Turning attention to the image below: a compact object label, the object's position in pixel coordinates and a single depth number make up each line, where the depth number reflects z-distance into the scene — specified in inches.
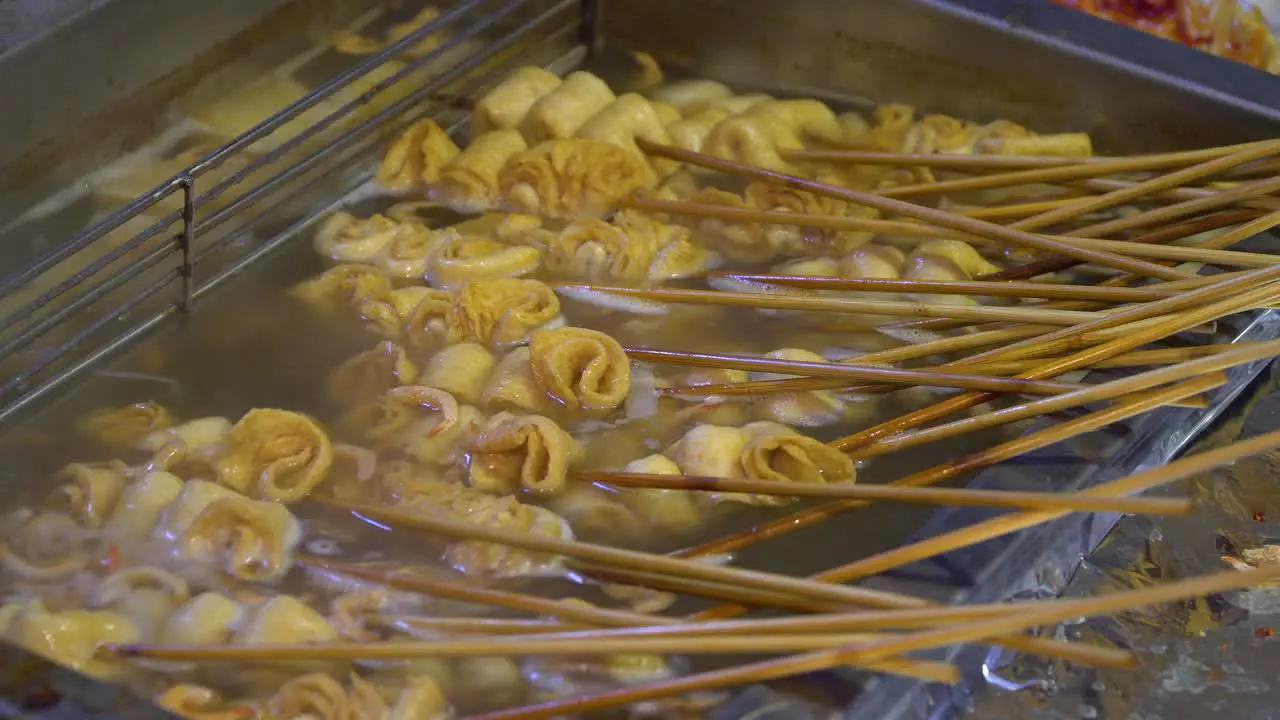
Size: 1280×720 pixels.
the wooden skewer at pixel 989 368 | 39.4
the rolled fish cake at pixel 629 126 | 45.8
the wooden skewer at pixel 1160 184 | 43.0
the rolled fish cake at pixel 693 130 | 46.4
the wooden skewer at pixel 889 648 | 33.0
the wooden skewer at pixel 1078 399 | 37.7
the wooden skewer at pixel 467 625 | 35.0
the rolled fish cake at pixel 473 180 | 45.0
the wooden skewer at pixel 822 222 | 42.8
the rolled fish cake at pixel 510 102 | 46.6
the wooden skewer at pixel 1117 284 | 40.0
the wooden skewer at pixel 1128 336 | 39.4
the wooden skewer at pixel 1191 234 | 42.0
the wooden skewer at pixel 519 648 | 33.9
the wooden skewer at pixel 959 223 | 41.1
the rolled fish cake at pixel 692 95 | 48.4
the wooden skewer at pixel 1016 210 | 43.3
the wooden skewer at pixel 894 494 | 35.0
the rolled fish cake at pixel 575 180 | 44.6
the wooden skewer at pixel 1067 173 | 43.7
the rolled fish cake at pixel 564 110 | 46.1
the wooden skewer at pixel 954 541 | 35.3
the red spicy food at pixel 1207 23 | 52.5
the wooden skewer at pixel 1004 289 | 40.2
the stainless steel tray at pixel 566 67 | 39.0
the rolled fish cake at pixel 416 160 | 45.3
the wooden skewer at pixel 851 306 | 40.0
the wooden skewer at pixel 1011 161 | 43.7
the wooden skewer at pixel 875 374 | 38.9
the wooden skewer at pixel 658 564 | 34.9
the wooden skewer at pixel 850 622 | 33.9
